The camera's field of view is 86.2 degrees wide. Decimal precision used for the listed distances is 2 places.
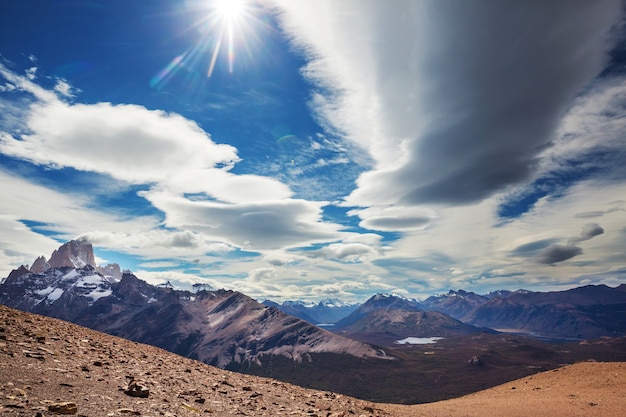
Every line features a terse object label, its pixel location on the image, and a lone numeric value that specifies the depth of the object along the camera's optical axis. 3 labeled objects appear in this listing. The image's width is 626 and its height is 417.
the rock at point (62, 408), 10.35
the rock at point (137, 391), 13.80
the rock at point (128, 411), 11.62
